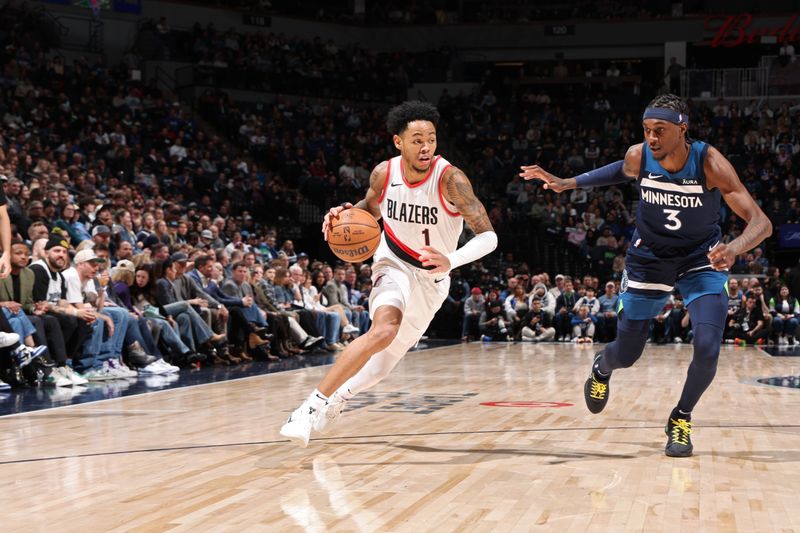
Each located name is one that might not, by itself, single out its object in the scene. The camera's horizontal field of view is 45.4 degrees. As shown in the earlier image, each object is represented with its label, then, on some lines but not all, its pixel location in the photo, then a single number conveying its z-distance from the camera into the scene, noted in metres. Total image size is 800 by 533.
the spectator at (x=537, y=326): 18.12
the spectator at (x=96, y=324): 9.45
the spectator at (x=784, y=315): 17.48
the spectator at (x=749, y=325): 17.36
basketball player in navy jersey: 5.14
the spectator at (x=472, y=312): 18.72
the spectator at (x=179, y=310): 11.12
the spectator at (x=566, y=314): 18.12
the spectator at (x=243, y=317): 12.43
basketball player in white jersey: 5.27
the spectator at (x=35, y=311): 8.75
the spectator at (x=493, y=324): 18.28
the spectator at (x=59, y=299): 9.05
